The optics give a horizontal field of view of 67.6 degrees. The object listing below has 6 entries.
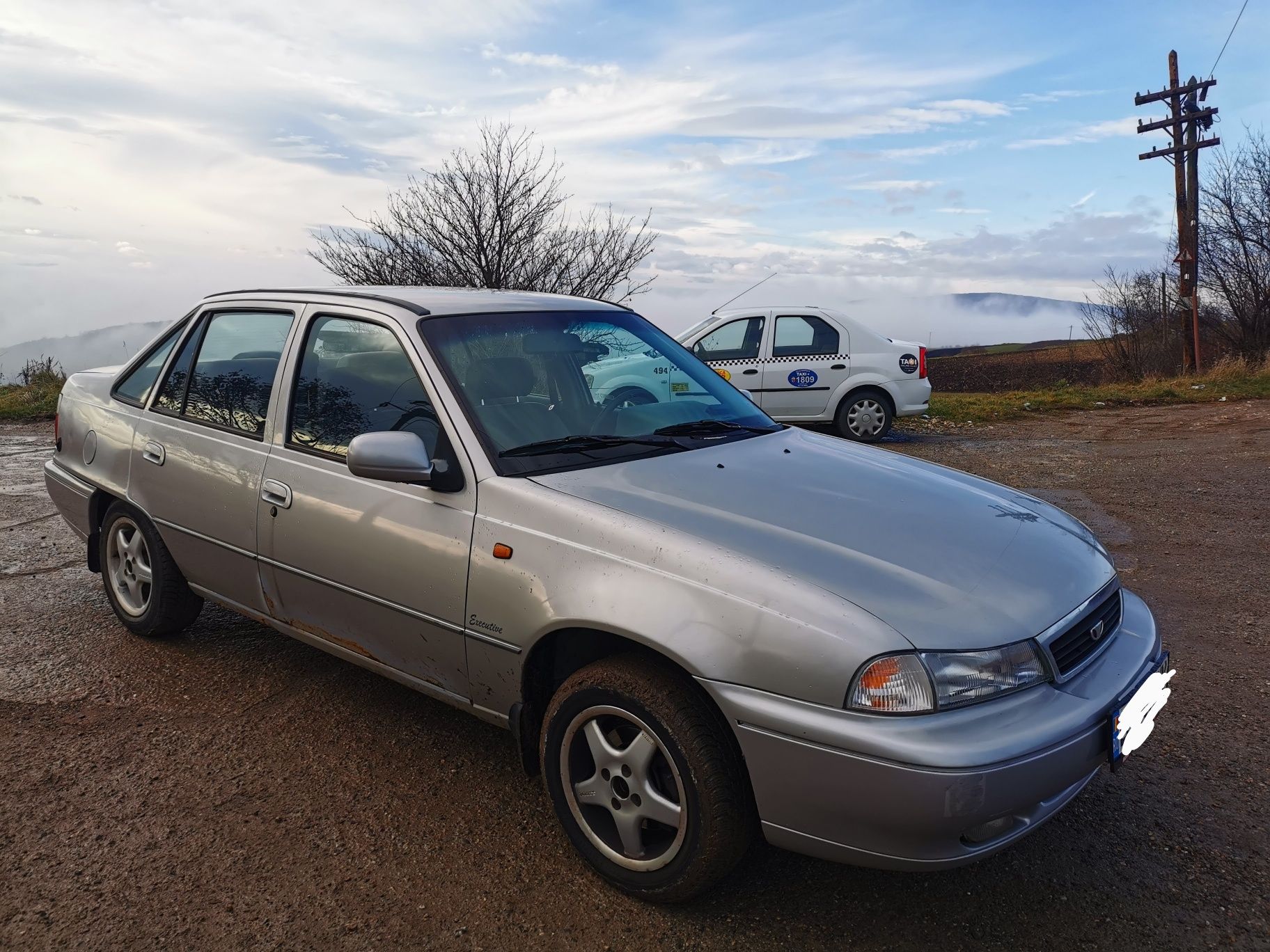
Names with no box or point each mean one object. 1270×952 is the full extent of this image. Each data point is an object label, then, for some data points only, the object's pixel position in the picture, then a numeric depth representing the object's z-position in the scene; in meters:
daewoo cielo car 2.23
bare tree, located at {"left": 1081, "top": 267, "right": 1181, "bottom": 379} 30.89
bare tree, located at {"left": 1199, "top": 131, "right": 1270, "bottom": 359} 26.39
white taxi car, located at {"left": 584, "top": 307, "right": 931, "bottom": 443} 11.91
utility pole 23.53
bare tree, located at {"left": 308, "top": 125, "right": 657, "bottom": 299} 19.84
